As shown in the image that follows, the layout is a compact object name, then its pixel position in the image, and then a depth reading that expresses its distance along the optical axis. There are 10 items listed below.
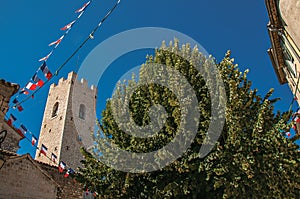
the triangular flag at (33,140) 12.71
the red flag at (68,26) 9.54
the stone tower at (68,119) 32.34
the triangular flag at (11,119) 11.50
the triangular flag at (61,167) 14.75
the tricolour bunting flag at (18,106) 10.70
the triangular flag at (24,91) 10.38
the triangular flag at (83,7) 8.99
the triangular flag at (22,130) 12.35
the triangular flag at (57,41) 9.90
